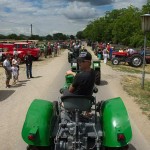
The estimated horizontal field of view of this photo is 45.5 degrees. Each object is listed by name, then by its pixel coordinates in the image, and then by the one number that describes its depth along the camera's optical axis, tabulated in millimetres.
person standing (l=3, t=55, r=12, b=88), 8224
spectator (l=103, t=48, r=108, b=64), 15266
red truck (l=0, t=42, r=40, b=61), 16787
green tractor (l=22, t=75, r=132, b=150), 2780
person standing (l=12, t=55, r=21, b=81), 9122
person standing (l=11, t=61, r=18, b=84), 8844
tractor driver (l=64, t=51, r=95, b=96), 2978
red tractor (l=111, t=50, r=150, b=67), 14228
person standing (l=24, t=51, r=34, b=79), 10011
